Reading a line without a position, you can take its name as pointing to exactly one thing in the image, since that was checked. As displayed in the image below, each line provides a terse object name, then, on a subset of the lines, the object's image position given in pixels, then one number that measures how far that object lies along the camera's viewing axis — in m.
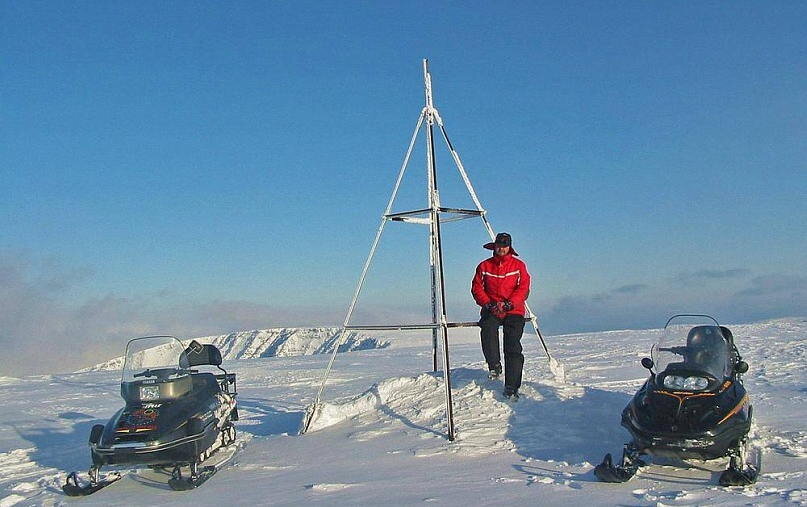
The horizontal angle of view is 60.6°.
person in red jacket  8.05
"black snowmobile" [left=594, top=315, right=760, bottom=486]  5.49
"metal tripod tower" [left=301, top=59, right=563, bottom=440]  8.49
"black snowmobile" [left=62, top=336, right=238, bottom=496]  6.85
